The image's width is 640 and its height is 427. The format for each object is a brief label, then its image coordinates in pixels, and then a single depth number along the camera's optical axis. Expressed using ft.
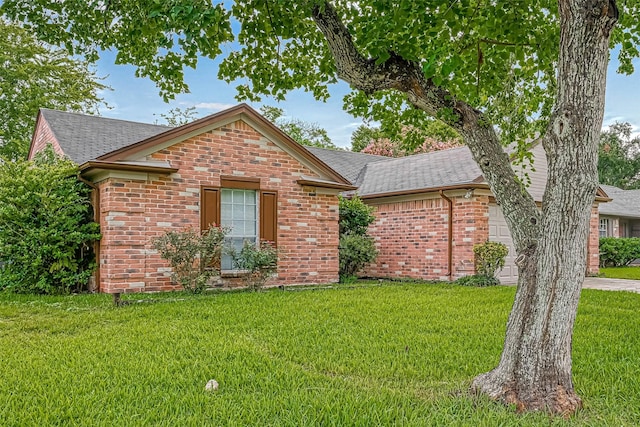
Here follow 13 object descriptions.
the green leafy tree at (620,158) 121.29
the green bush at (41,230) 29.27
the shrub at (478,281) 36.99
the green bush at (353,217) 42.80
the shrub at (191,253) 29.04
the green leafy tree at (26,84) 66.95
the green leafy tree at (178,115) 91.76
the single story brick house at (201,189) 29.55
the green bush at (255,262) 31.22
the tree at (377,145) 89.97
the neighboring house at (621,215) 69.15
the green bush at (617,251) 63.00
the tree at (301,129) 94.12
